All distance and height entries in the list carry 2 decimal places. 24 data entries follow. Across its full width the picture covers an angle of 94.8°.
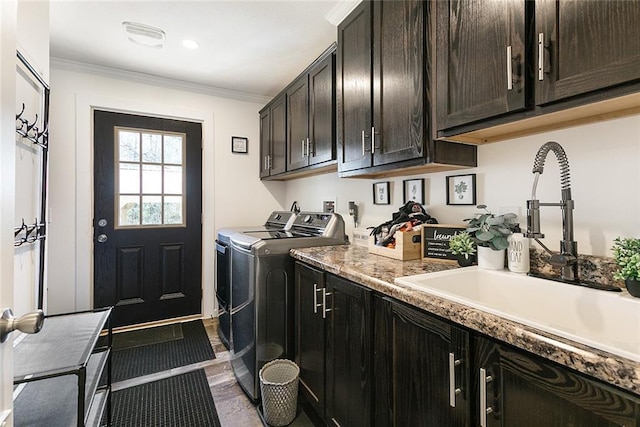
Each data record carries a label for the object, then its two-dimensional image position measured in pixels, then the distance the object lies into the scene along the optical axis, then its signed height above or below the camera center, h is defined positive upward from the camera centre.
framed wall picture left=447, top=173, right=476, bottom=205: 1.47 +0.13
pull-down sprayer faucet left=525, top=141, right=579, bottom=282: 1.00 -0.03
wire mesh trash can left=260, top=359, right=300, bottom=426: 1.59 -1.02
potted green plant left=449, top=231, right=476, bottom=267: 1.27 -0.15
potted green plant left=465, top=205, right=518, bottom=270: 1.17 -0.09
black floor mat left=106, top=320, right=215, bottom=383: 2.16 -1.13
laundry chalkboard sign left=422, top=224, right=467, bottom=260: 1.41 -0.12
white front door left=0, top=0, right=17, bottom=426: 0.59 +0.09
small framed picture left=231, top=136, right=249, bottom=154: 3.28 +0.79
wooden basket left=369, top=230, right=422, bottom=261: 1.49 -0.16
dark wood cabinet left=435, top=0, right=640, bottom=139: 0.77 +0.47
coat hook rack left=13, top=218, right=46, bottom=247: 1.42 -0.09
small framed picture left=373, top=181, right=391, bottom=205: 2.01 +0.14
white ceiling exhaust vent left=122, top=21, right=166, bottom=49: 2.07 +1.32
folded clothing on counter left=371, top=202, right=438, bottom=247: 1.57 -0.04
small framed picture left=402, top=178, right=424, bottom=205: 1.75 +0.15
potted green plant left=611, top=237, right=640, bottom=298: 0.81 -0.14
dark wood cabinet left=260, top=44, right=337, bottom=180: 2.01 +0.73
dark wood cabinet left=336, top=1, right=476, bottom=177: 1.30 +0.62
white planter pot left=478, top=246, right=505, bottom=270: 1.20 -0.19
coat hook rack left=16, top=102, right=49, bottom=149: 1.39 +0.44
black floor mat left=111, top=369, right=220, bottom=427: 1.65 -1.15
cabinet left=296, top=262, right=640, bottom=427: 0.61 -0.46
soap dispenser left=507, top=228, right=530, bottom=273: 1.14 -0.15
